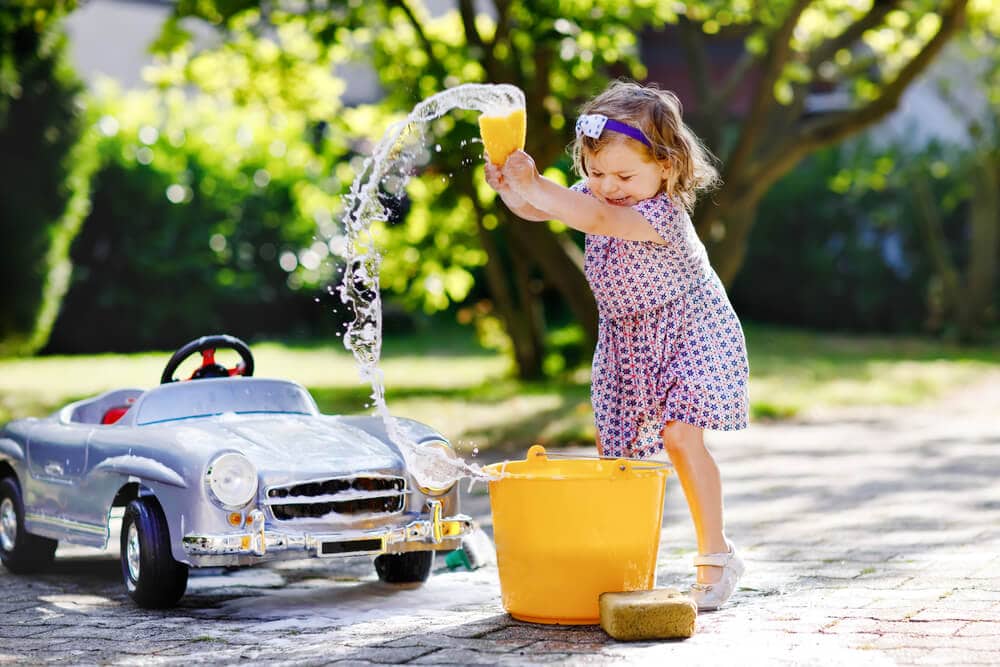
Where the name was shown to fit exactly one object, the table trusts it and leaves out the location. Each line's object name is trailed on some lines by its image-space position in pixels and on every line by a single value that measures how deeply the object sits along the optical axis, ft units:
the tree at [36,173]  72.02
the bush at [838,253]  97.09
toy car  22.83
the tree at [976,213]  90.57
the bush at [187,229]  83.27
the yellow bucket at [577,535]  20.37
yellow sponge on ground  19.52
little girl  21.66
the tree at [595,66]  49.93
